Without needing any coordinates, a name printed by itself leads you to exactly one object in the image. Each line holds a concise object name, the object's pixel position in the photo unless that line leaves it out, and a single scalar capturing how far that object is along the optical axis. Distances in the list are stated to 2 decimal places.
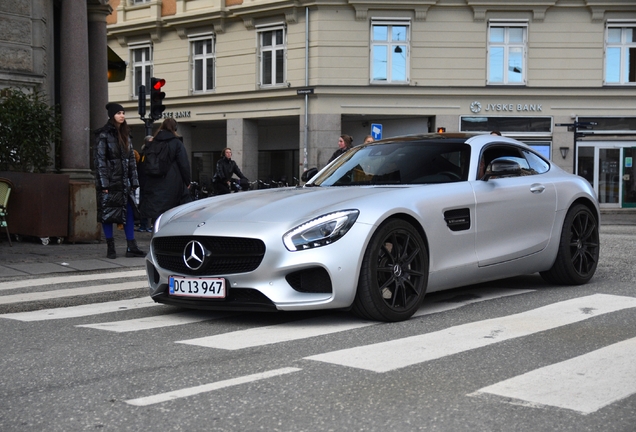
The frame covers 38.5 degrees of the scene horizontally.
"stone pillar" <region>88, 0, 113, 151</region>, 17.80
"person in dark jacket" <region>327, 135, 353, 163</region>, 14.19
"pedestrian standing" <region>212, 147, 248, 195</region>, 19.78
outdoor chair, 12.16
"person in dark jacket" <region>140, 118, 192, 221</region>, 11.70
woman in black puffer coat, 10.67
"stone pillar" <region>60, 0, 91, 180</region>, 14.27
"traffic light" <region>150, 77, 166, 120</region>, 16.09
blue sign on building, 24.82
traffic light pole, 16.90
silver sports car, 5.76
